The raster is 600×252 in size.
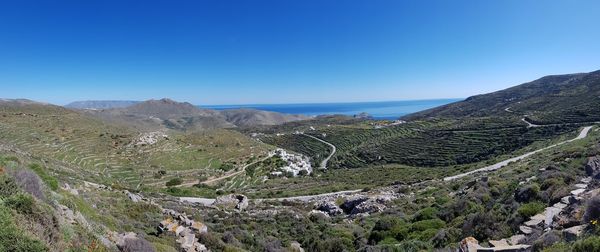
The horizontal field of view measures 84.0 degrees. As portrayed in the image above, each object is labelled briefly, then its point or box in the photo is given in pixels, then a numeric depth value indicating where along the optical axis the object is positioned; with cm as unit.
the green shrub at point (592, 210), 834
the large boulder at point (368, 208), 2458
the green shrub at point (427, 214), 1808
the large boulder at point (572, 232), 797
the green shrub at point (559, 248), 689
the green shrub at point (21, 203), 661
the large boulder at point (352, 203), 2671
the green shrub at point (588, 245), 627
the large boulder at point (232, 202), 2725
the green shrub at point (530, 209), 1134
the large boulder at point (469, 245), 915
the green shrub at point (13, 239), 568
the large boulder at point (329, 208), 2628
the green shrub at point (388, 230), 1619
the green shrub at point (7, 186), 722
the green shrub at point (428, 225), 1606
